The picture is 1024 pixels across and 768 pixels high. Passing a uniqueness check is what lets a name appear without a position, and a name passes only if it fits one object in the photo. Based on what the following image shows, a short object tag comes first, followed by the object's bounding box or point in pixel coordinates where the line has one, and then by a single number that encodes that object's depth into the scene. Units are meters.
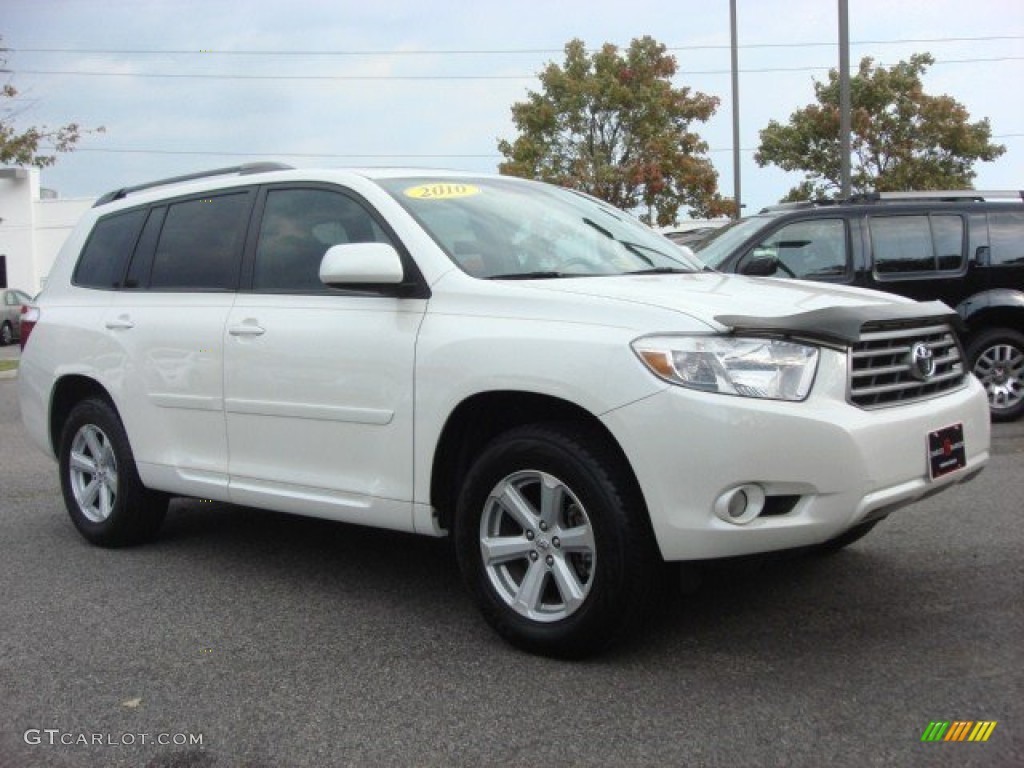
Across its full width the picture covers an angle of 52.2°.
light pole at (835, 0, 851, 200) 15.27
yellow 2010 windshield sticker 4.39
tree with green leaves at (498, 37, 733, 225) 32.31
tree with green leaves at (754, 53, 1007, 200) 32.91
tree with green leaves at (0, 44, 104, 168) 28.02
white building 40.69
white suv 3.29
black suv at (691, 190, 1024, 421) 8.56
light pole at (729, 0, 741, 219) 22.55
